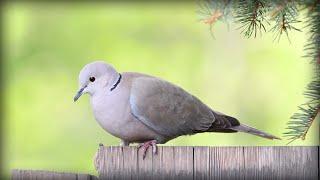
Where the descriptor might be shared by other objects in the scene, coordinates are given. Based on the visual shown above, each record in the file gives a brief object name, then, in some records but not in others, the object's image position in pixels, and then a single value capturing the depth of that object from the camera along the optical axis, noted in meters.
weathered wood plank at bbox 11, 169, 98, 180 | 5.15
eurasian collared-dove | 6.63
